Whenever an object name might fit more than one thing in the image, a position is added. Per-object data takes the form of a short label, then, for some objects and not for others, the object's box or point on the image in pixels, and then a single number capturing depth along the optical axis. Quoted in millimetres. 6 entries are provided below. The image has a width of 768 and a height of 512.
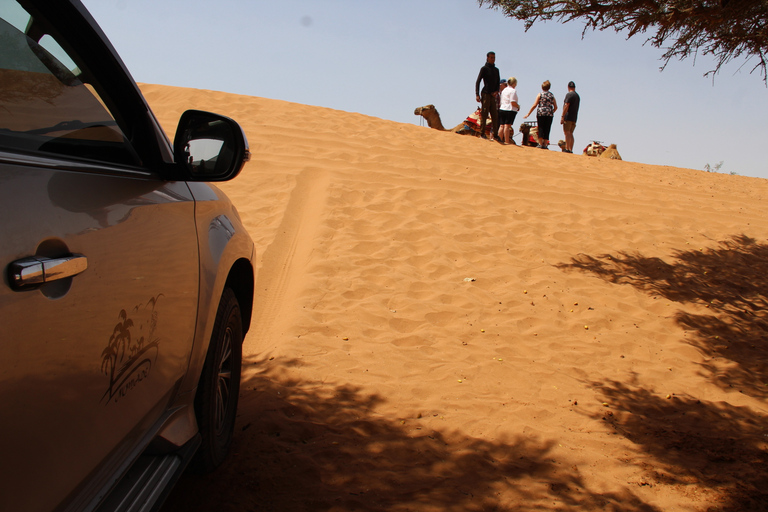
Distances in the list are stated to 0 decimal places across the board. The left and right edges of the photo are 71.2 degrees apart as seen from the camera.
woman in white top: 12629
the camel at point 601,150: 16469
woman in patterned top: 12891
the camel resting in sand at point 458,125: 15570
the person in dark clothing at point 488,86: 11969
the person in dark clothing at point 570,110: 13250
